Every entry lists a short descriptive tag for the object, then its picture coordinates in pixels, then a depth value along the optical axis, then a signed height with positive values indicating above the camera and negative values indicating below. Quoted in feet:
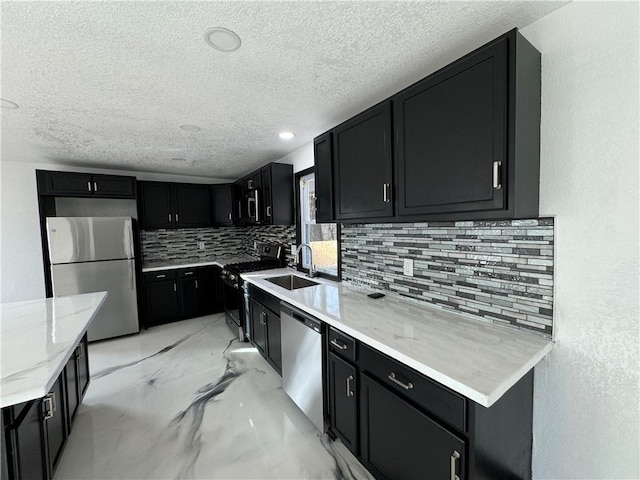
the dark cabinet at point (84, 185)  10.63 +1.93
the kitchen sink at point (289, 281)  9.71 -1.99
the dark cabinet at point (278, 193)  10.60 +1.31
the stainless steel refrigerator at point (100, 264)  10.55 -1.34
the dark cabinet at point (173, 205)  13.10 +1.22
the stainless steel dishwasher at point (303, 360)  5.94 -3.20
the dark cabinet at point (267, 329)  7.88 -3.24
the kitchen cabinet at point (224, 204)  14.46 +1.29
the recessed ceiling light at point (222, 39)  4.01 +2.89
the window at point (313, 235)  9.02 -0.32
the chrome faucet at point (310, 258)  9.46 -1.22
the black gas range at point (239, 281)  10.75 -2.27
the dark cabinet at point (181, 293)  12.62 -3.13
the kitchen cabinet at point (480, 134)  3.59 +1.28
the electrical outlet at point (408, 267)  6.14 -0.99
